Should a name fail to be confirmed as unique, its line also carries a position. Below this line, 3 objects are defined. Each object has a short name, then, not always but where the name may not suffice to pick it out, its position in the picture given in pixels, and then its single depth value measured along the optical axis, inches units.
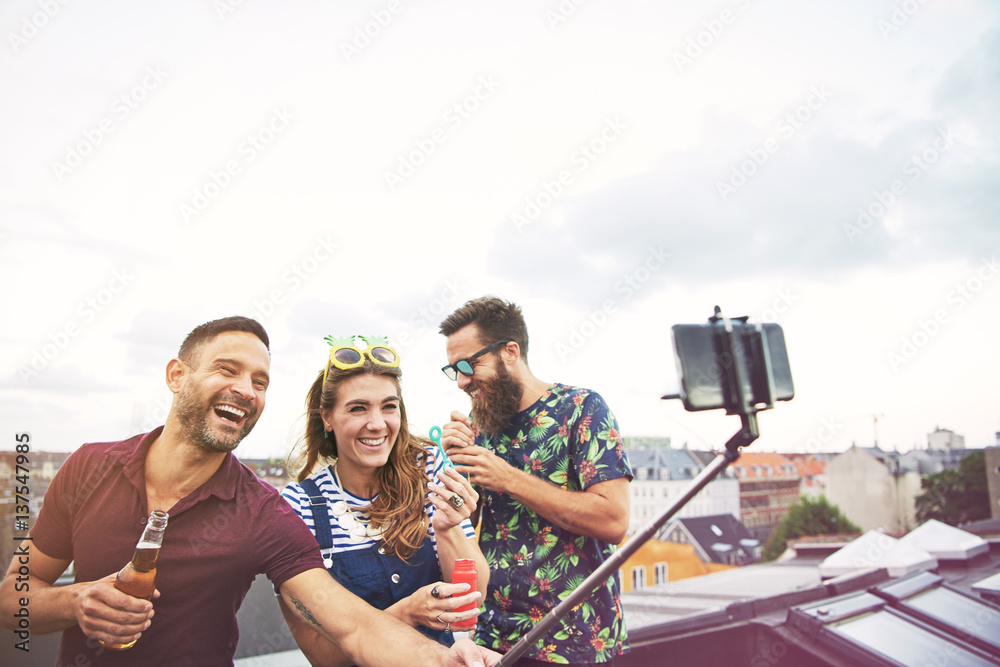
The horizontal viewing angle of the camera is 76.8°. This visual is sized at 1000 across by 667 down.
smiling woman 82.0
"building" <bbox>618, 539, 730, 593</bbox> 537.6
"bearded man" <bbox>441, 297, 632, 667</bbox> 88.4
